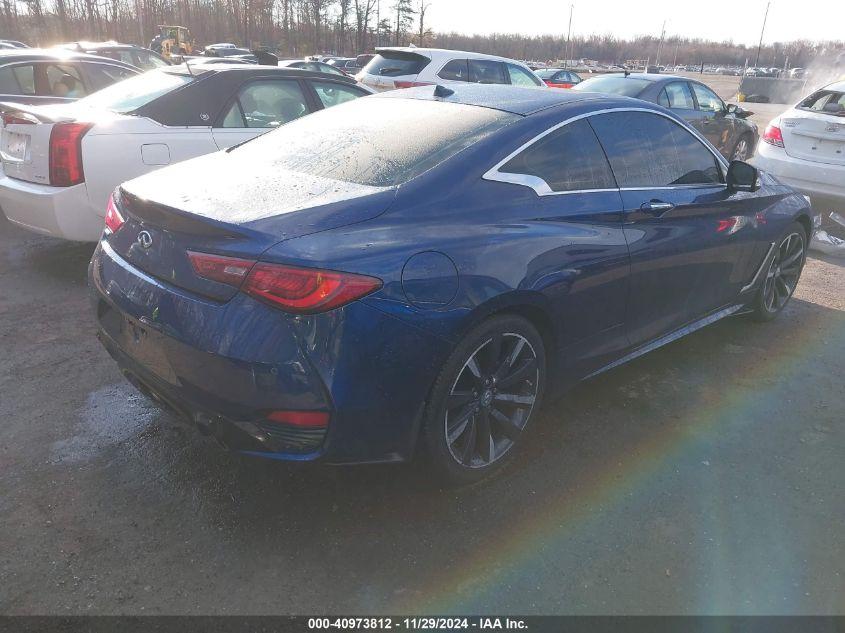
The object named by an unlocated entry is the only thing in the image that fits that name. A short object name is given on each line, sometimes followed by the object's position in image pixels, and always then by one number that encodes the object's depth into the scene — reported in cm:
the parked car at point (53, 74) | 735
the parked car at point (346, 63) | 3224
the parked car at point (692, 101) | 962
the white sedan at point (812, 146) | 727
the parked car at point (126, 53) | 1255
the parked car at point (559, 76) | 2462
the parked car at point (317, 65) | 1648
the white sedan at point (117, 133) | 461
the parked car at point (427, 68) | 992
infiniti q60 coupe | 219
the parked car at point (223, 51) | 3472
